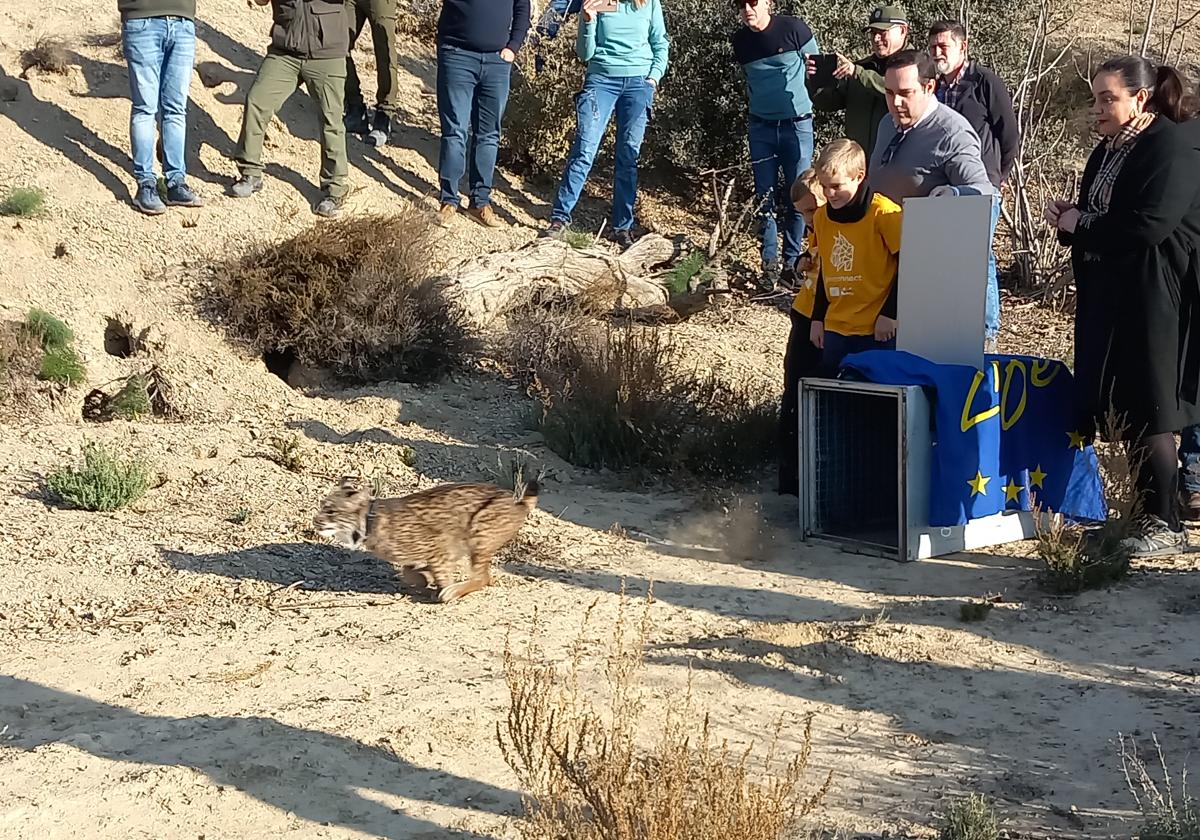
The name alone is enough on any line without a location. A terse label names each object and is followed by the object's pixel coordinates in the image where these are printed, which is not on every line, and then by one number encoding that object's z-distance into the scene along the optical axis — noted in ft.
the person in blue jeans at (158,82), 31.17
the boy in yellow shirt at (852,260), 21.25
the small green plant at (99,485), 22.11
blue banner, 20.44
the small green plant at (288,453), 24.76
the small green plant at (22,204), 31.37
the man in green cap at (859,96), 29.84
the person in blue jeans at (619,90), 34.81
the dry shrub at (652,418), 25.71
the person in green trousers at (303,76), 33.47
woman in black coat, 19.07
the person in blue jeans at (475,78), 34.63
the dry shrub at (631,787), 10.64
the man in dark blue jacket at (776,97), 33.55
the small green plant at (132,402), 26.94
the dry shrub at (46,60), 36.86
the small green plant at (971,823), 11.86
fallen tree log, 31.99
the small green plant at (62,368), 27.22
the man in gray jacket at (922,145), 21.88
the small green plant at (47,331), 27.84
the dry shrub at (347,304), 29.25
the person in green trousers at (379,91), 39.27
